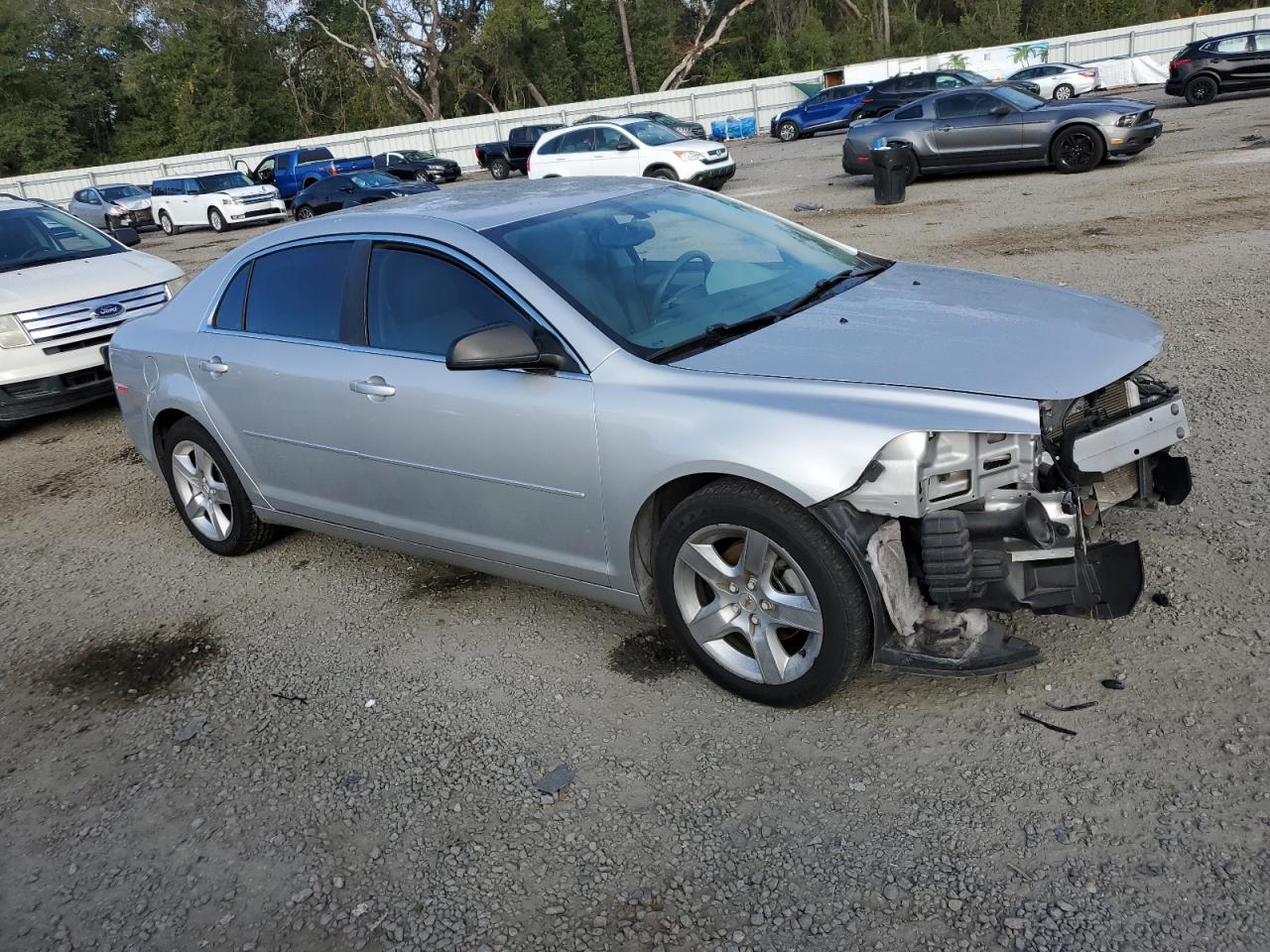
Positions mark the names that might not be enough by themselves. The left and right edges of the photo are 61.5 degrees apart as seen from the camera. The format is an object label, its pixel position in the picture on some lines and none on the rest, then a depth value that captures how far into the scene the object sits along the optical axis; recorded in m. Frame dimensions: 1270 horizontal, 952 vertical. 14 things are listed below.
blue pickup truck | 33.66
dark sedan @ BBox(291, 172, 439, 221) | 24.67
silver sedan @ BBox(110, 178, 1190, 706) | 3.15
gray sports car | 15.83
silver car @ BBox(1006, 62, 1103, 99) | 32.62
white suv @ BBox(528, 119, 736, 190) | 20.91
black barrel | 15.67
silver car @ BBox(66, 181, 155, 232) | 31.56
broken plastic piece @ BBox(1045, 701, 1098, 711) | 3.31
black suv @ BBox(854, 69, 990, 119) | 29.22
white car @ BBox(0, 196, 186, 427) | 7.96
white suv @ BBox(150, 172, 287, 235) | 28.67
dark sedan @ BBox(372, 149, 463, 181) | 33.78
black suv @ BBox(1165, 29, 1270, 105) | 24.08
